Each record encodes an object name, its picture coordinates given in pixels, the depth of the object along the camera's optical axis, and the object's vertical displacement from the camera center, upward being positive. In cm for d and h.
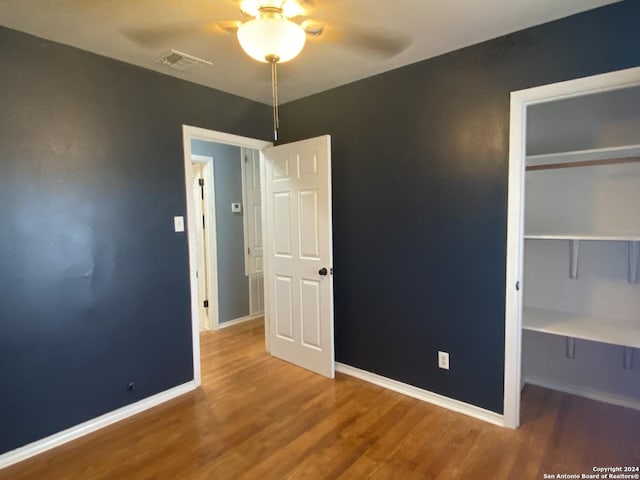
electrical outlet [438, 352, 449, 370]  255 -103
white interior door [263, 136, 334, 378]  294 -30
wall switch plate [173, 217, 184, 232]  276 -1
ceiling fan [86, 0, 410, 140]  157 +109
